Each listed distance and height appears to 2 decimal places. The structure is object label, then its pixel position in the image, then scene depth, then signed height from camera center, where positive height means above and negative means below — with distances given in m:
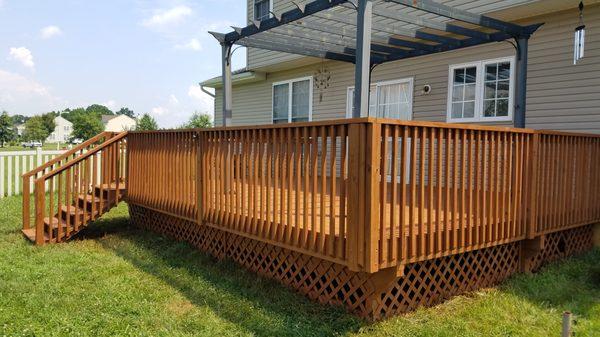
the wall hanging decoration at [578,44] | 5.53 +1.45
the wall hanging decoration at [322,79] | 10.01 +1.67
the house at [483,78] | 5.95 +1.31
